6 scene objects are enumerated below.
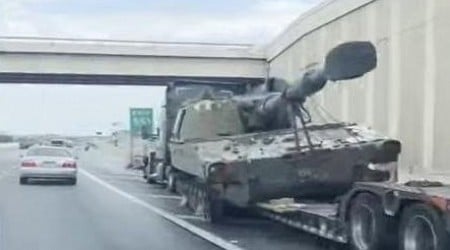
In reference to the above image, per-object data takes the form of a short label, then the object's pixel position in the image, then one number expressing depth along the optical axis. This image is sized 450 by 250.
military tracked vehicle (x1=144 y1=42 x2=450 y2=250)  12.99
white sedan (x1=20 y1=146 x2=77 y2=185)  36.06
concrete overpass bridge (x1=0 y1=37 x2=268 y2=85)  59.19
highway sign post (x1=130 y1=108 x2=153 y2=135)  58.26
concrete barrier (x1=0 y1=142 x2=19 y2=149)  146.81
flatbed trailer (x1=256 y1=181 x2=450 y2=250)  11.01
